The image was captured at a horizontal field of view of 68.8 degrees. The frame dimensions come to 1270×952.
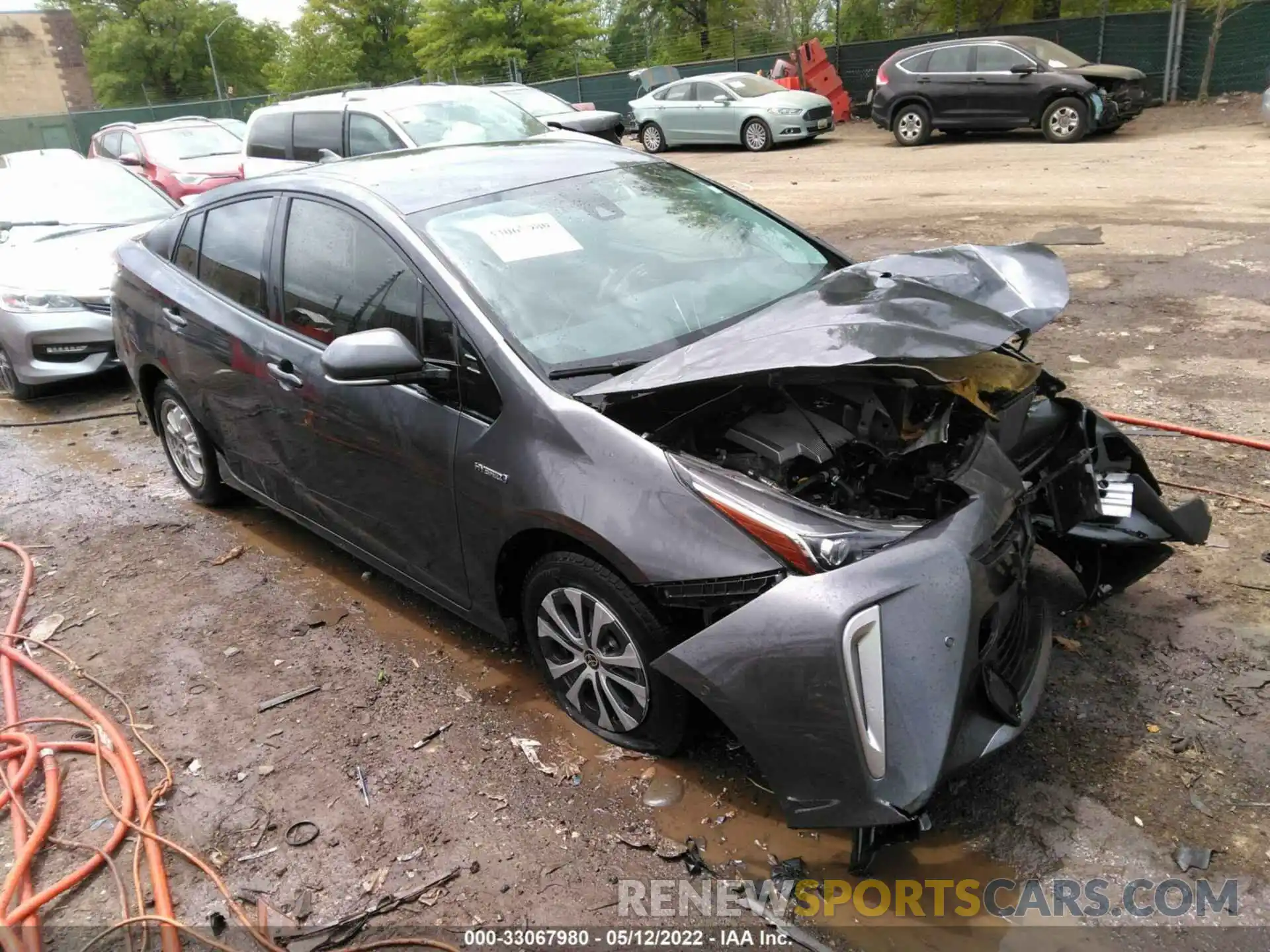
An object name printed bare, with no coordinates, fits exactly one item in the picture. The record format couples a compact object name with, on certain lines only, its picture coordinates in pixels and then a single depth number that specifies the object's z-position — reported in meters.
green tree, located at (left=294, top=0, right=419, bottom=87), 53.44
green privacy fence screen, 16.94
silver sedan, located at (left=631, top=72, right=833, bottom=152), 18.17
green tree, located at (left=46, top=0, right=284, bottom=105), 54.06
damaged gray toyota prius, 2.35
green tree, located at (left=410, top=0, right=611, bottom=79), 38.34
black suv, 14.63
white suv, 8.88
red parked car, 12.81
